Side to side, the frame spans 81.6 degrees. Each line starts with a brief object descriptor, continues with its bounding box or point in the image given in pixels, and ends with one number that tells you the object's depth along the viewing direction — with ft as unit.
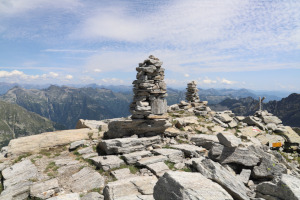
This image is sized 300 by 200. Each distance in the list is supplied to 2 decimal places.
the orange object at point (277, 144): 68.84
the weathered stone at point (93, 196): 31.34
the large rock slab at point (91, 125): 79.72
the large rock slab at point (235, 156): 41.86
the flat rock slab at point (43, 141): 57.88
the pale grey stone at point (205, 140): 59.67
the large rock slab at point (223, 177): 28.36
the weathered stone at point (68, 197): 29.68
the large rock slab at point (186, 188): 20.05
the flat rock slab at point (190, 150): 51.21
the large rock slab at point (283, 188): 25.88
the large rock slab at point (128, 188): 30.32
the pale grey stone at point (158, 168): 40.23
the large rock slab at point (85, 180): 37.14
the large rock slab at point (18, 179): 34.81
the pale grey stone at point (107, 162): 44.11
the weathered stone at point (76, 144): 60.31
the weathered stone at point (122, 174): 40.04
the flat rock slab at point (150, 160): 44.52
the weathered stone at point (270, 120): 102.28
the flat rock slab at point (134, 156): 46.91
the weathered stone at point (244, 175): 37.76
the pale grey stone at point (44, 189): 34.36
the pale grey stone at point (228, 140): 44.53
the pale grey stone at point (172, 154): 48.42
